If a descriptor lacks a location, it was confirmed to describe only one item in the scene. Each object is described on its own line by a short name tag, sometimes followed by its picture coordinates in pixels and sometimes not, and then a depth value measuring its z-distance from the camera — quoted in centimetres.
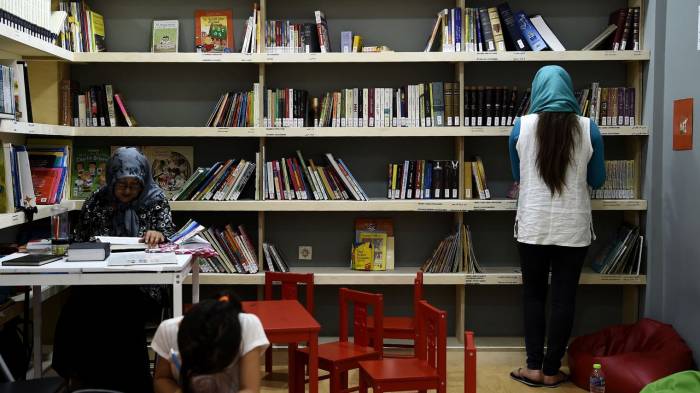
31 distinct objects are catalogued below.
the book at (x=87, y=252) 334
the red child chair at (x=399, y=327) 429
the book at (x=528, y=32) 473
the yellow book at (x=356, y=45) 482
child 240
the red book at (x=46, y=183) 436
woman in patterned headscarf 389
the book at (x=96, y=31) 479
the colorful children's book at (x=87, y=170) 486
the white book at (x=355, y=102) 478
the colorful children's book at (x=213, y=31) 489
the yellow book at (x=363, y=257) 488
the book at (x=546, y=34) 476
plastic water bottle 383
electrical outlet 509
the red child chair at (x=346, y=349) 350
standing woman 406
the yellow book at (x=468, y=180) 479
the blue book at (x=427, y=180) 480
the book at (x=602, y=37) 479
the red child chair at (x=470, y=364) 276
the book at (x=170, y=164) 497
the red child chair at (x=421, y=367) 313
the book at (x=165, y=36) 490
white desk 317
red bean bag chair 396
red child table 316
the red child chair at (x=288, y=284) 428
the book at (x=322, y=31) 475
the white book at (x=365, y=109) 477
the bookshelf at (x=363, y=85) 499
